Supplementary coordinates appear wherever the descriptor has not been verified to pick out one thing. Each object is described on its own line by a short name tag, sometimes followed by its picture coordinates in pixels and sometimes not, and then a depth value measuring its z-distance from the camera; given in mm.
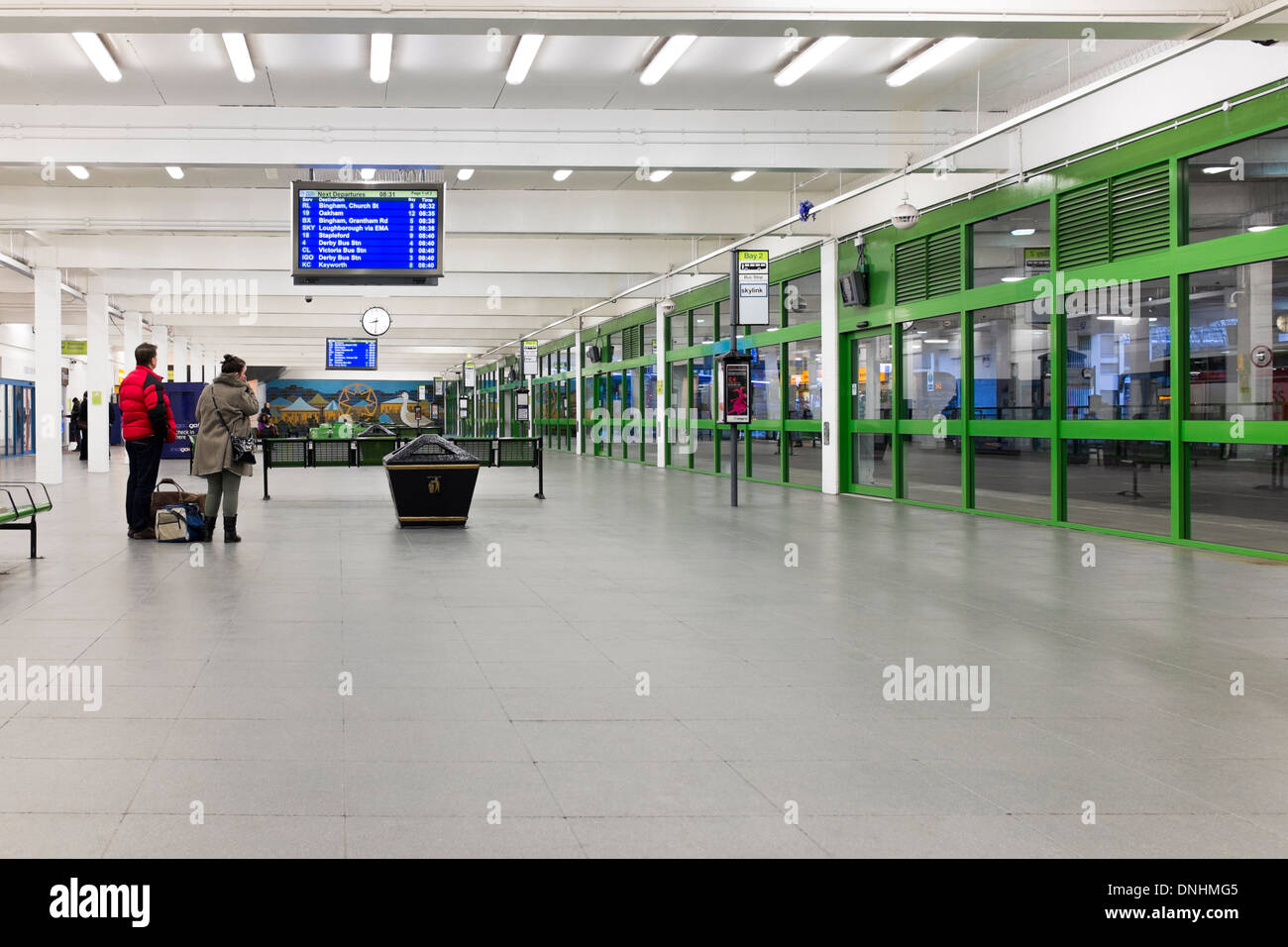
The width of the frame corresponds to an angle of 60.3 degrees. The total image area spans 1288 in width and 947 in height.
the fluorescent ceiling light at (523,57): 10750
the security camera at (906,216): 13328
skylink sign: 15094
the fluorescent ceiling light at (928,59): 10828
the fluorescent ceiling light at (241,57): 10553
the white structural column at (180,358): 42581
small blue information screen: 34281
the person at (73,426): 35494
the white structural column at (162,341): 37638
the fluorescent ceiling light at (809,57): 10766
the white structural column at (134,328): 29000
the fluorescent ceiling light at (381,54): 10648
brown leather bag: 10930
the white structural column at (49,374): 19953
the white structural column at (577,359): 34688
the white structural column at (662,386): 26219
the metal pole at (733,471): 14922
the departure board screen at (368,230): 13242
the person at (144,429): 10469
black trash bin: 12016
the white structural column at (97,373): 24641
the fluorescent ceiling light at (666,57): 10797
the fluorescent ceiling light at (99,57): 10508
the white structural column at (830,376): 17344
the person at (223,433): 10625
